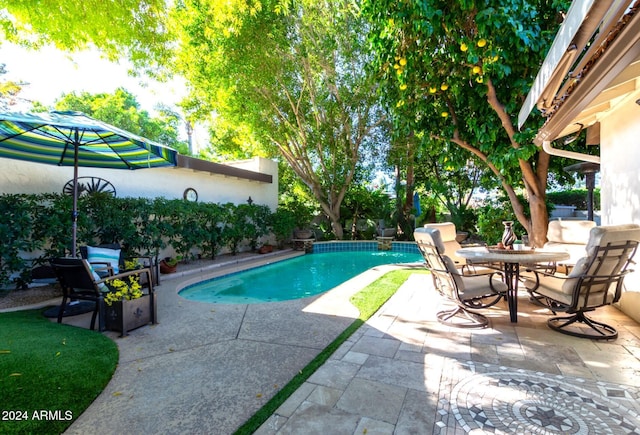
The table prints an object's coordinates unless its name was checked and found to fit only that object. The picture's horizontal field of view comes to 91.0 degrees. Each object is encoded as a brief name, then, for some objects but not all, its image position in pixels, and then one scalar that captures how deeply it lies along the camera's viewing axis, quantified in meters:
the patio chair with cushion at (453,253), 5.01
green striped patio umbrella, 3.78
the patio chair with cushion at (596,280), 3.19
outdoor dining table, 3.58
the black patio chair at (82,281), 3.63
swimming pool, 6.58
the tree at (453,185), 13.59
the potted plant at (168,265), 7.33
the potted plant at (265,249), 11.30
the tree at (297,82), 9.21
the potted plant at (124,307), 3.60
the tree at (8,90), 15.11
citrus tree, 4.59
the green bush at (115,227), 4.90
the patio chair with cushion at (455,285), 3.69
